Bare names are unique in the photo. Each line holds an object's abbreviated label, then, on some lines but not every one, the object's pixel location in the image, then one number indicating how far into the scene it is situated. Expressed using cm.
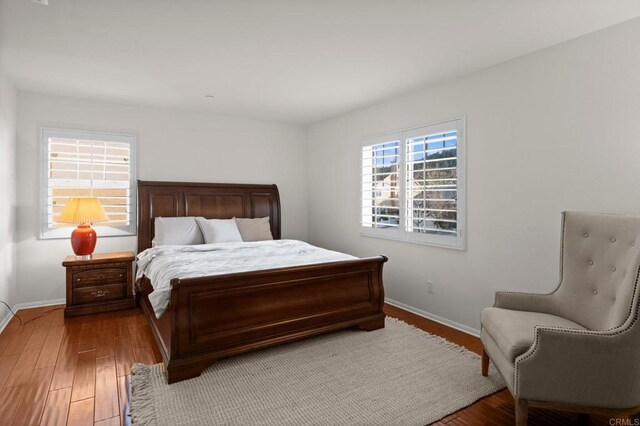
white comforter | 268
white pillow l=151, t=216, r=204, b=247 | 414
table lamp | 370
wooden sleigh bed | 244
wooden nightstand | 371
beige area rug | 202
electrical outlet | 367
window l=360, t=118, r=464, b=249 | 342
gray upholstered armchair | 169
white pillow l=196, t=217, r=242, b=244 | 427
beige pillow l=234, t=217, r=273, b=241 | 467
